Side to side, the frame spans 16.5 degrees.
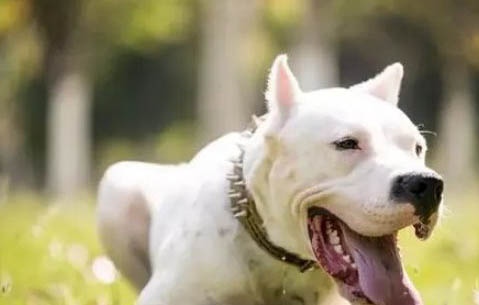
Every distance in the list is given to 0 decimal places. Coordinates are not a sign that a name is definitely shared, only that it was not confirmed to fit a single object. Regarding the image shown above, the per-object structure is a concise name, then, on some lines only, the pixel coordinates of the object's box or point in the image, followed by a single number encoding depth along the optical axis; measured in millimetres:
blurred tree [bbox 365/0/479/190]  31234
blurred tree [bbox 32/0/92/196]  28188
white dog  5027
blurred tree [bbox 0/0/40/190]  32438
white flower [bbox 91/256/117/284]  6921
